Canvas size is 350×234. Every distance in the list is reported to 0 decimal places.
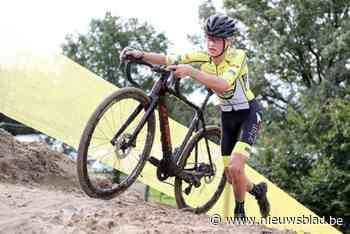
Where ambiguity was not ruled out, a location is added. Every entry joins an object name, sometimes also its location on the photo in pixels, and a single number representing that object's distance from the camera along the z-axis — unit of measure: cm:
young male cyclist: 538
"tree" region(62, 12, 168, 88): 3566
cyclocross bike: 504
